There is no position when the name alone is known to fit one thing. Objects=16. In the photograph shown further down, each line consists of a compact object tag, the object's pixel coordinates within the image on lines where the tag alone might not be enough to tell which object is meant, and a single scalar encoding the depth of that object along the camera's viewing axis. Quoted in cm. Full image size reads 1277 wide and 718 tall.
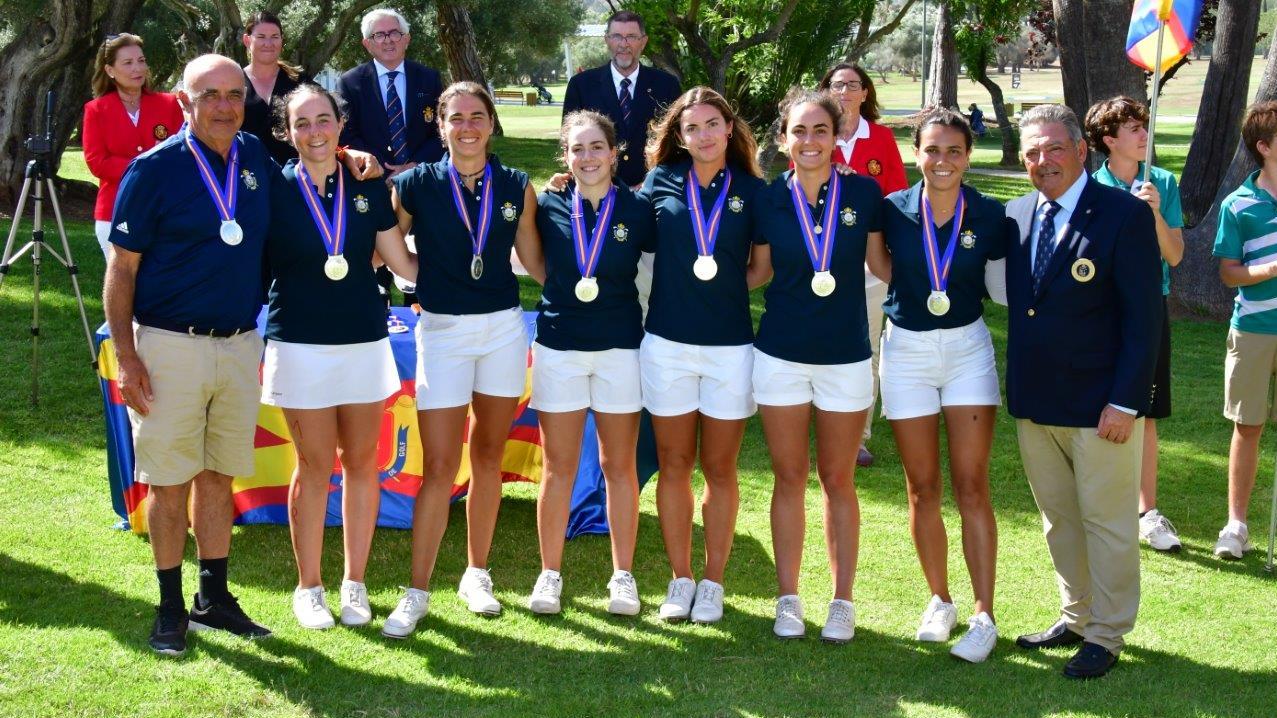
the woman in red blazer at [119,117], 744
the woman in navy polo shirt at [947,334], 449
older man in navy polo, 437
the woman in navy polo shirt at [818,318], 457
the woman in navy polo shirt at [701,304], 469
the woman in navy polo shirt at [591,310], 477
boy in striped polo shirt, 551
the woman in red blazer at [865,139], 658
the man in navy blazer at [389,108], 671
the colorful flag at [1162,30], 502
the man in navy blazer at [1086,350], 424
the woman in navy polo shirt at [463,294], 478
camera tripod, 777
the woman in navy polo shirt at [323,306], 461
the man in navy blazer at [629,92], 665
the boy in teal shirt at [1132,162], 541
